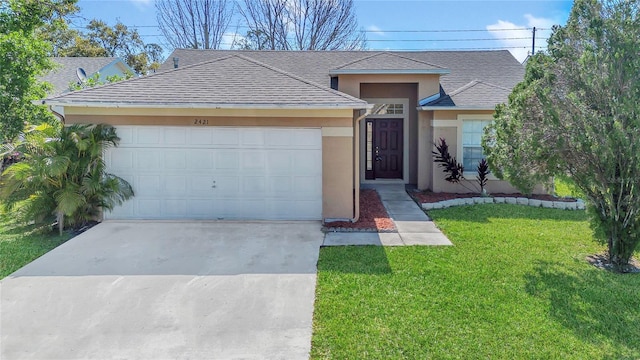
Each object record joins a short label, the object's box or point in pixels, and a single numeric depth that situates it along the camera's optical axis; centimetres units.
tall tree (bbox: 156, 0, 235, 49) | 2964
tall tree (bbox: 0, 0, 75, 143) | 1248
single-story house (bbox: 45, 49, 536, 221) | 914
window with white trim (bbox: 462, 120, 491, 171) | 1273
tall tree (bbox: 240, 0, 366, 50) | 2936
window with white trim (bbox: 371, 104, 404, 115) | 1459
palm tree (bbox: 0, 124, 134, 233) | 835
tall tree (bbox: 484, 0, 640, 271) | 585
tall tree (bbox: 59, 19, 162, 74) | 3609
